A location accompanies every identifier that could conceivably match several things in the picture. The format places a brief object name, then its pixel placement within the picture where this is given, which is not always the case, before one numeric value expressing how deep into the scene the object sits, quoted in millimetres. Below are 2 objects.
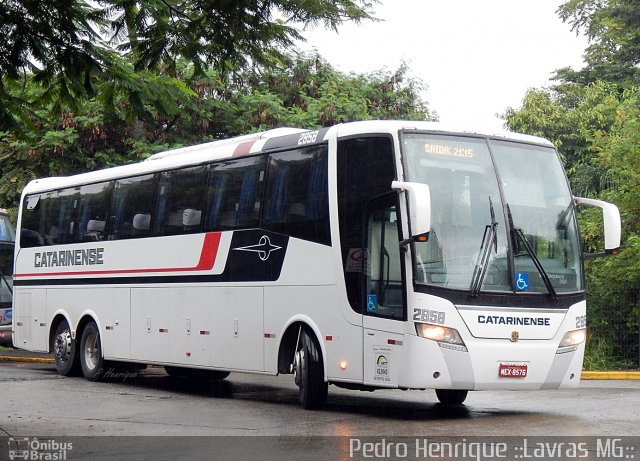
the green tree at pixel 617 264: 21938
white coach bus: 12812
